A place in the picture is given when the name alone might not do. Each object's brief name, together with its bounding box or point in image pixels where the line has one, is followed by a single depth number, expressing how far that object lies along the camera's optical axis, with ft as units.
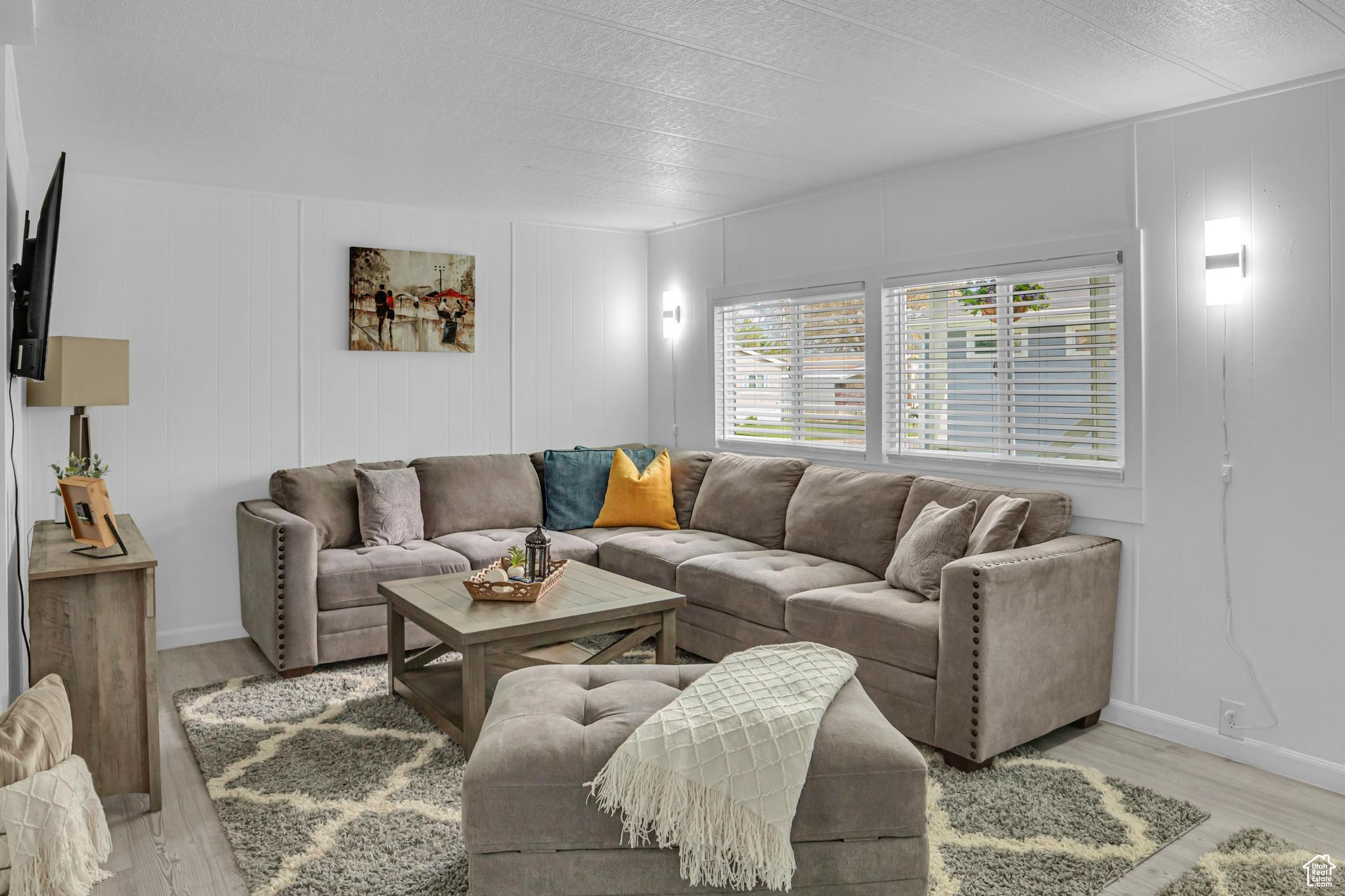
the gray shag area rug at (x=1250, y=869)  7.72
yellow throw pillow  16.88
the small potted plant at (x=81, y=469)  10.66
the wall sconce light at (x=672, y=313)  19.33
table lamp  11.22
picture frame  9.11
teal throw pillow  17.17
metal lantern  11.51
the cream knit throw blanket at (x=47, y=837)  5.70
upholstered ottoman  6.53
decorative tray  11.04
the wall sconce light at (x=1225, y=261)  10.33
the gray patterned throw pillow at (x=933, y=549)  11.45
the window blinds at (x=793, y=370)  15.55
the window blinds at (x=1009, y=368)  11.89
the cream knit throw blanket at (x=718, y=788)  6.31
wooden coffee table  9.96
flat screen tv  8.88
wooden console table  8.52
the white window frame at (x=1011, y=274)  11.43
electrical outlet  10.59
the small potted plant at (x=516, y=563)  11.64
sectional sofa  10.10
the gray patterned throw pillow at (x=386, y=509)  15.02
